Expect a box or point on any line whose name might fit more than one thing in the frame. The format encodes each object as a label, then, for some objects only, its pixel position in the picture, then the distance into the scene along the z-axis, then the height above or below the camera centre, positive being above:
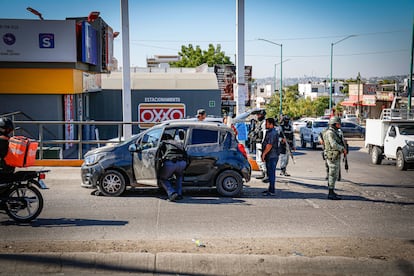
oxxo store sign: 29.89 -1.28
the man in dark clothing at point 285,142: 14.88 -1.49
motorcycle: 8.99 -1.72
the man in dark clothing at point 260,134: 14.35 -1.16
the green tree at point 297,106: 95.12 -3.03
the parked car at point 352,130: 44.44 -3.26
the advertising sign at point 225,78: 54.03 +0.95
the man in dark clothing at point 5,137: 8.80 -0.76
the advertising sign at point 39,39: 20.86 +1.79
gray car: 11.82 -1.54
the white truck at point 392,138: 19.56 -1.83
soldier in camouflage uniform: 11.71 -1.23
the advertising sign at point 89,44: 21.70 +1.74
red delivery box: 8.82 -1.01
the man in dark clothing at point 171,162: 11.19 -1.46
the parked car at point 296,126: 55.88 -3.79
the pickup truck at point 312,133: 32.75 -2.65
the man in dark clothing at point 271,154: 12.46 -1.44
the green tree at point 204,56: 77.75 +4.35
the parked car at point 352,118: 67.41 -3.69
